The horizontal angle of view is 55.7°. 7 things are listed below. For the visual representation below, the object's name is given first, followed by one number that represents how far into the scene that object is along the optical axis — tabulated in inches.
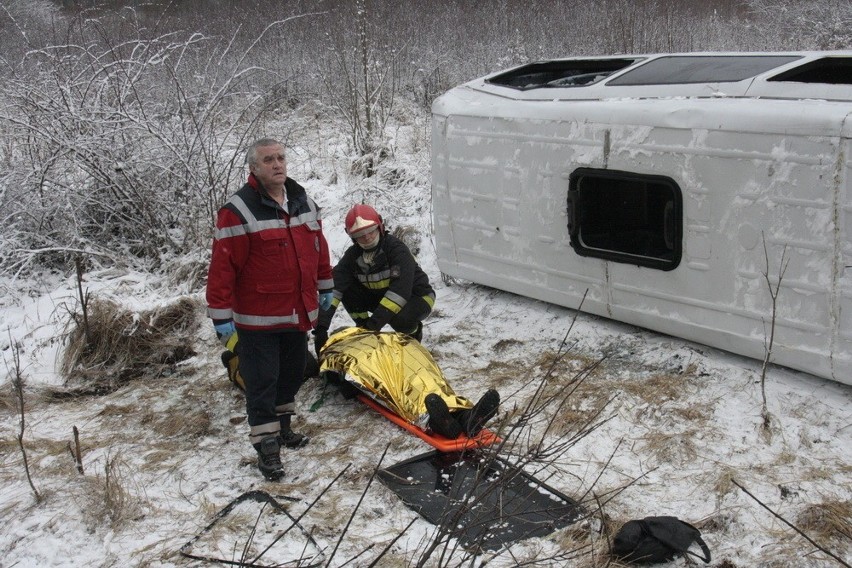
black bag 128.5
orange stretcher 165.8
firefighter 202.2
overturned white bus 167.9
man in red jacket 159.6
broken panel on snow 139.5
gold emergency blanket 178.4
